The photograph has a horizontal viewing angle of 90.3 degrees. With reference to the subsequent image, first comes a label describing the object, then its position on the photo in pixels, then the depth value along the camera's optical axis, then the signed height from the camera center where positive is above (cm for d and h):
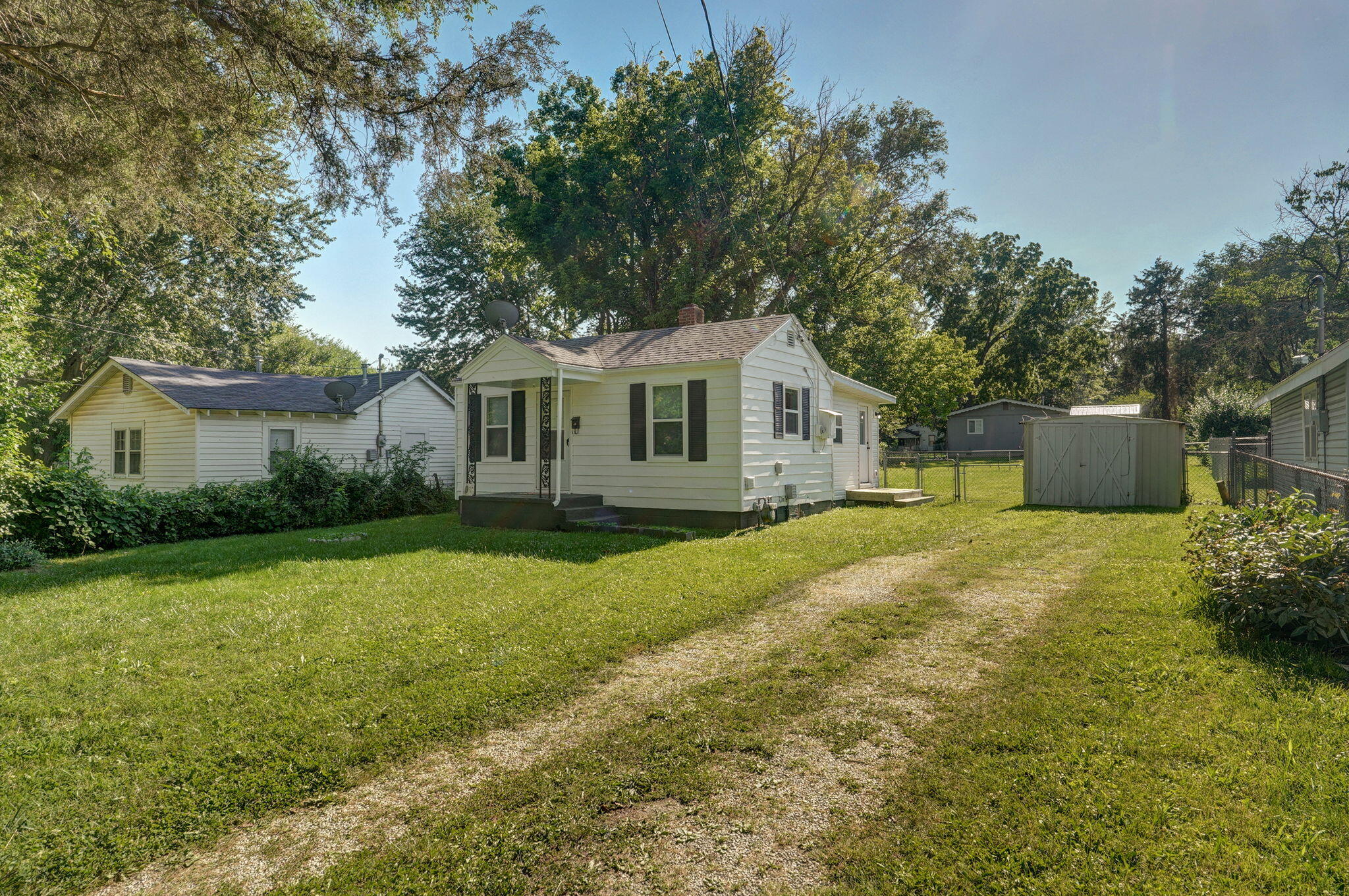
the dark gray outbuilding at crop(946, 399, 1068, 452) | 4012 +198
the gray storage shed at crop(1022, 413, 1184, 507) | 1426 -14
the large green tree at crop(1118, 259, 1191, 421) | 5491 +1044
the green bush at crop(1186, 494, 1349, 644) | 469 -93
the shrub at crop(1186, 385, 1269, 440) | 3061 +179
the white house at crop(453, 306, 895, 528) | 1154 +60
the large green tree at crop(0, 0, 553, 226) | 497 +298
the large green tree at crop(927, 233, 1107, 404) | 4603 +978
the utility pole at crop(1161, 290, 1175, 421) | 5462 +802
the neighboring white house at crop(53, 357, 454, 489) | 1683 +125
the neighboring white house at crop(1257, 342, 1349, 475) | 1017 +72
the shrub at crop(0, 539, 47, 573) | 902 -119
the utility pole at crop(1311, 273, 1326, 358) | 2441 +498
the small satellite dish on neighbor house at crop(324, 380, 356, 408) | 1836 +205
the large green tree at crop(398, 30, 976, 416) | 2350 +958
